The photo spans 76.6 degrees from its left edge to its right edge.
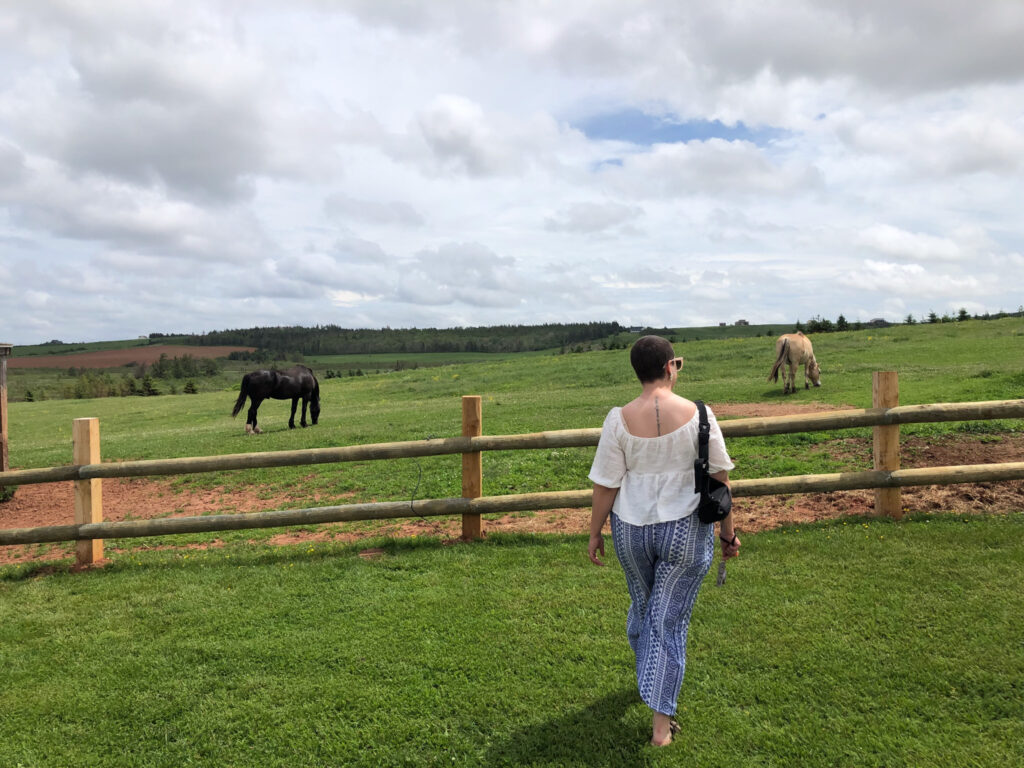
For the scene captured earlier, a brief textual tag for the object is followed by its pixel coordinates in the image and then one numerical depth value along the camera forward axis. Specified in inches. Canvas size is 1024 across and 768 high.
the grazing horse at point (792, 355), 691.4
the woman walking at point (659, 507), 130.2
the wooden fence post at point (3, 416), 379.9
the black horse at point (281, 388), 711.1
